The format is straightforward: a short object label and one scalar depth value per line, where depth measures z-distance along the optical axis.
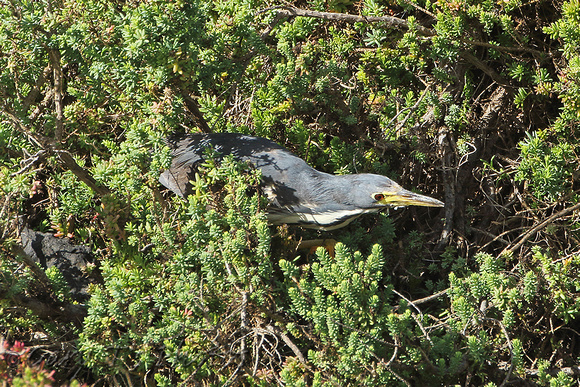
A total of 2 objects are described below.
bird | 7.12
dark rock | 7.35
